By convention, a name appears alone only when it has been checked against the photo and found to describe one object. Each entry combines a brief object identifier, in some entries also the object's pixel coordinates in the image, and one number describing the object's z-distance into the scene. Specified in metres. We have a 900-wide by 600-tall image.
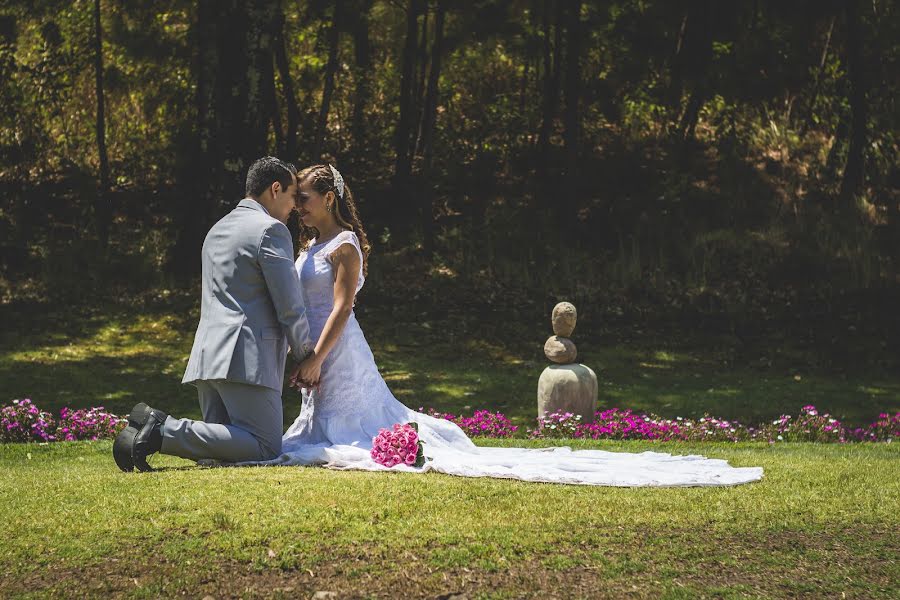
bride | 7.37
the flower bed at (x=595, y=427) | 10.22
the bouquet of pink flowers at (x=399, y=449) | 7.19
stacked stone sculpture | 10.48
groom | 6.81
